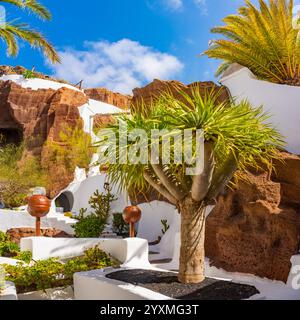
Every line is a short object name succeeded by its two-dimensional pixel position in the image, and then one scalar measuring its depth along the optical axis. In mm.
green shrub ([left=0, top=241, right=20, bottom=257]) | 9705
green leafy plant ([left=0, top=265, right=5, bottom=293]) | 5233
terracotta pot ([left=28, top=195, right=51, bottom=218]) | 8711
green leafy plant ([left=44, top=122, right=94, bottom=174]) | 21469
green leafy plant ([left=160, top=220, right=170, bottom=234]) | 11641
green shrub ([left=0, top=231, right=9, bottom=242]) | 11617
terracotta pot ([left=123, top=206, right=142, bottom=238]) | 8430
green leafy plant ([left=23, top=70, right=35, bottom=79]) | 25594
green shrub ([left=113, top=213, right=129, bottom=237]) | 13289
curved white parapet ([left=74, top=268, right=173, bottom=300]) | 5082
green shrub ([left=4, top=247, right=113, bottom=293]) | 7043
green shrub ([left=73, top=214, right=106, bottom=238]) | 12281
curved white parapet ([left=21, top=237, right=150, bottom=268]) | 8164
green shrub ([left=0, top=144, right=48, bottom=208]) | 18328
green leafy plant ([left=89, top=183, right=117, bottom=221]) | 14141
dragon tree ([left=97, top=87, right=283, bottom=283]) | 5324
